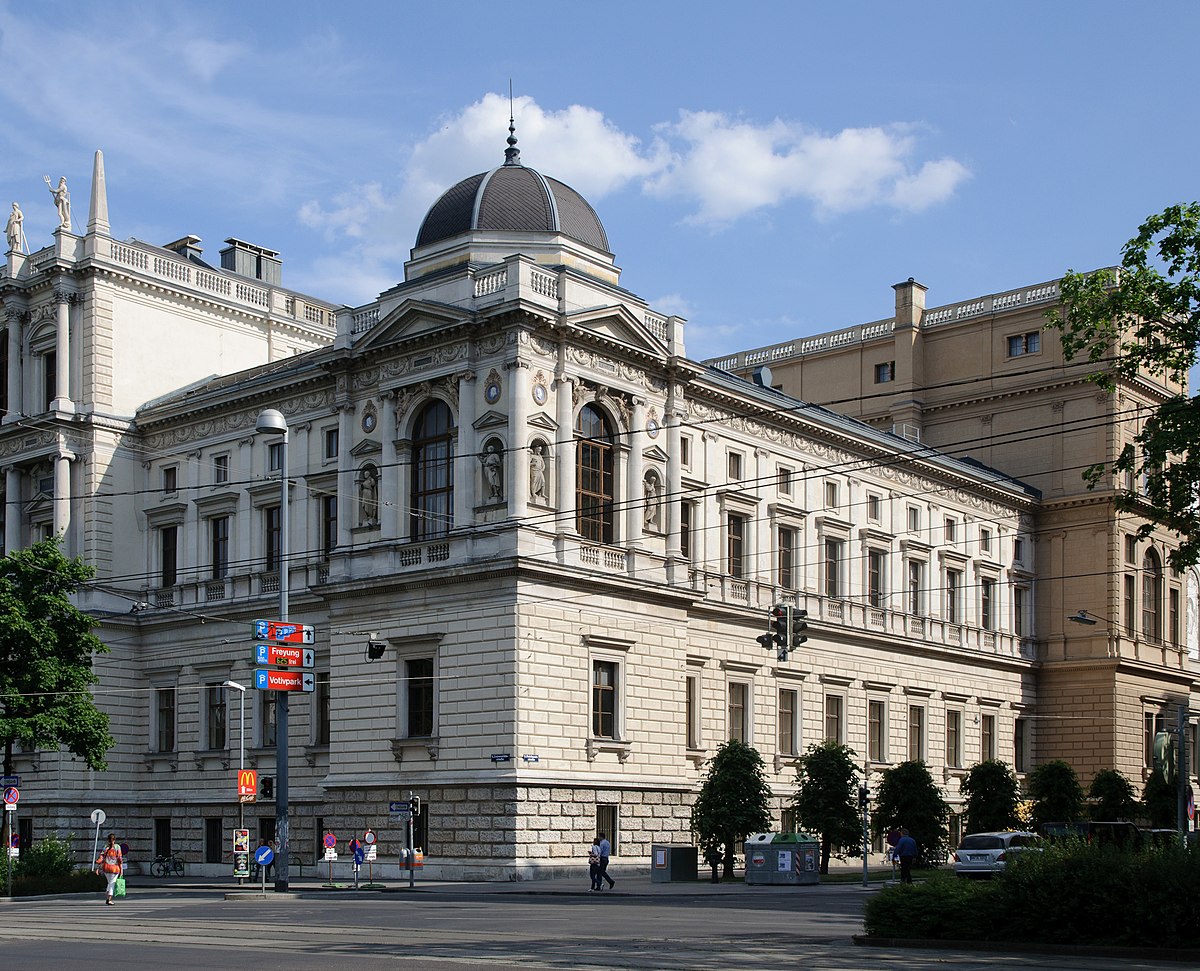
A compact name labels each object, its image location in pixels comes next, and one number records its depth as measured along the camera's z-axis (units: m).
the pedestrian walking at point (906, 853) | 45.04
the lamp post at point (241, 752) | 55.28
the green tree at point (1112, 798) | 68.25
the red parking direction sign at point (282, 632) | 43.88
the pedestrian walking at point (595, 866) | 43.91
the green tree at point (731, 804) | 50.88
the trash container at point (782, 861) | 47.34
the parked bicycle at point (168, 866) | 60.29
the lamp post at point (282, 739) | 43.78
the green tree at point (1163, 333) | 37.91
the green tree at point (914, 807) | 57.09
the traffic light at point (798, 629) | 39.50
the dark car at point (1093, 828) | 41.71
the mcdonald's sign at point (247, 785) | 46.59
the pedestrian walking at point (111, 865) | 40.12
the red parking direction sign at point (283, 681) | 42.75
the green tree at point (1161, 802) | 67.44
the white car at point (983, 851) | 45.50
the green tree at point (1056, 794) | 66.88
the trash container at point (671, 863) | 47.94
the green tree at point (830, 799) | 53.97
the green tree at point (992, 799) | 63.78
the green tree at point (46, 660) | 53.16
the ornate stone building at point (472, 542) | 51.12
